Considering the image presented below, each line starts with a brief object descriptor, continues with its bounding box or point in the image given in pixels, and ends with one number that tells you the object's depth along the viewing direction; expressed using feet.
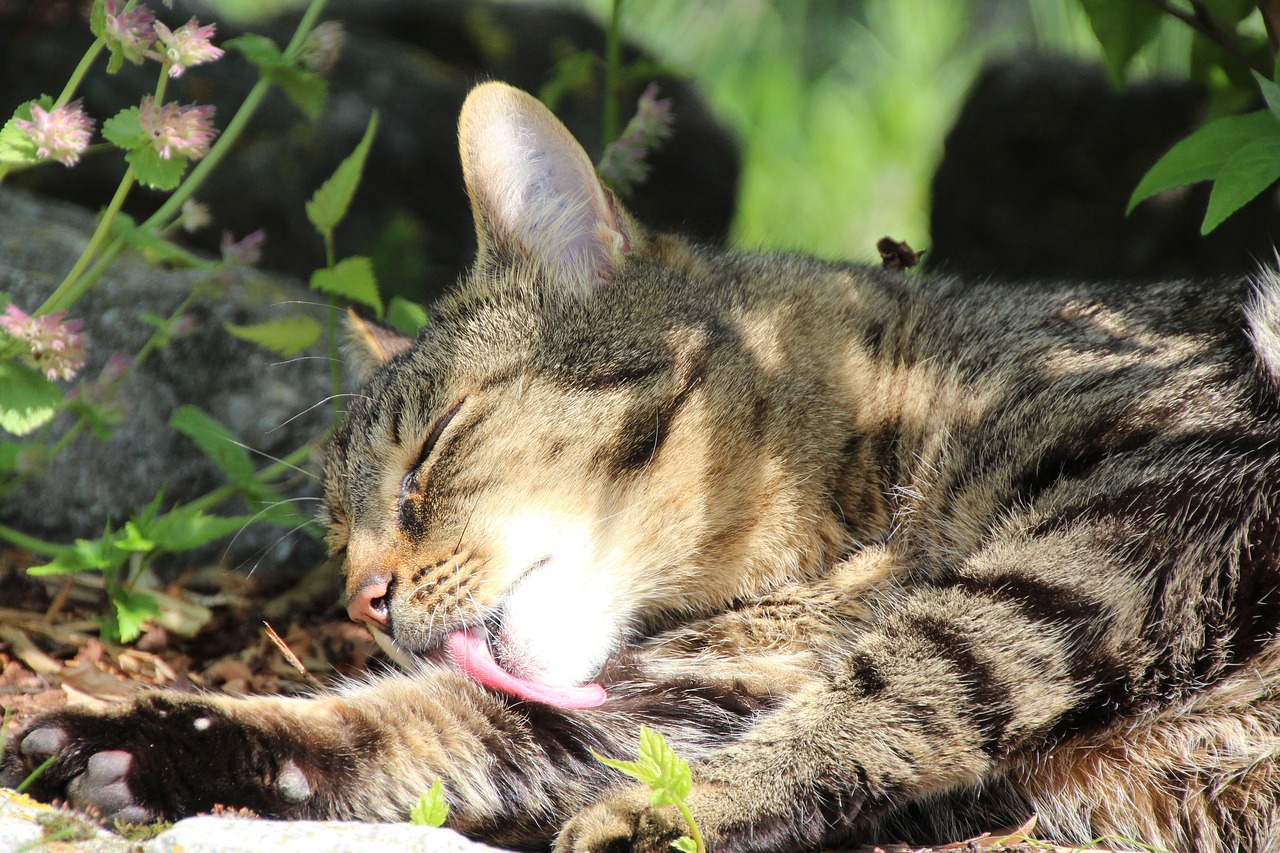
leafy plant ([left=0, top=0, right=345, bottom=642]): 13.29
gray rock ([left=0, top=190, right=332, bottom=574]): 20.16
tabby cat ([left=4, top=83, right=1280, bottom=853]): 11.60
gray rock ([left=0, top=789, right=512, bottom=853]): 10.25
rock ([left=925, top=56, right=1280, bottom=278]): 30.60
